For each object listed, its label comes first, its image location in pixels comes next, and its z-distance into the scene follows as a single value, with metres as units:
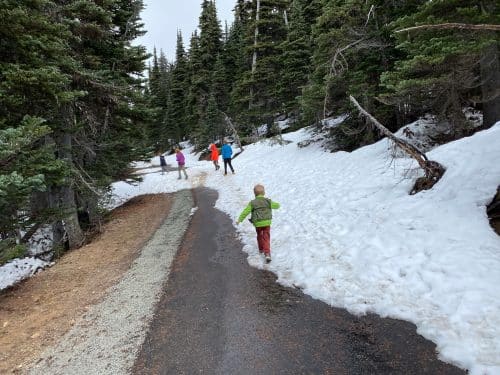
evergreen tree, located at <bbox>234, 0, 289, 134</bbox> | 30.59
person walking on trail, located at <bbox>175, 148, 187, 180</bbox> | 22.45
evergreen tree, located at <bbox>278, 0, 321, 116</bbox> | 25.70
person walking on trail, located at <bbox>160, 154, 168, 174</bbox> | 28.03
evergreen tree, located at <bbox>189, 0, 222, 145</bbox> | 44.44
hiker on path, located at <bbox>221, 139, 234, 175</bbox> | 19.73
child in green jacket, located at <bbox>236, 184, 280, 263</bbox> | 7.61
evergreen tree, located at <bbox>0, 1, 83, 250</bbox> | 6.88
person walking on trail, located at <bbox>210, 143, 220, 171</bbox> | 23.31
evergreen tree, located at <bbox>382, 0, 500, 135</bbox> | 7.45
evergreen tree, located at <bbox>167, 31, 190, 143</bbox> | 53.95
